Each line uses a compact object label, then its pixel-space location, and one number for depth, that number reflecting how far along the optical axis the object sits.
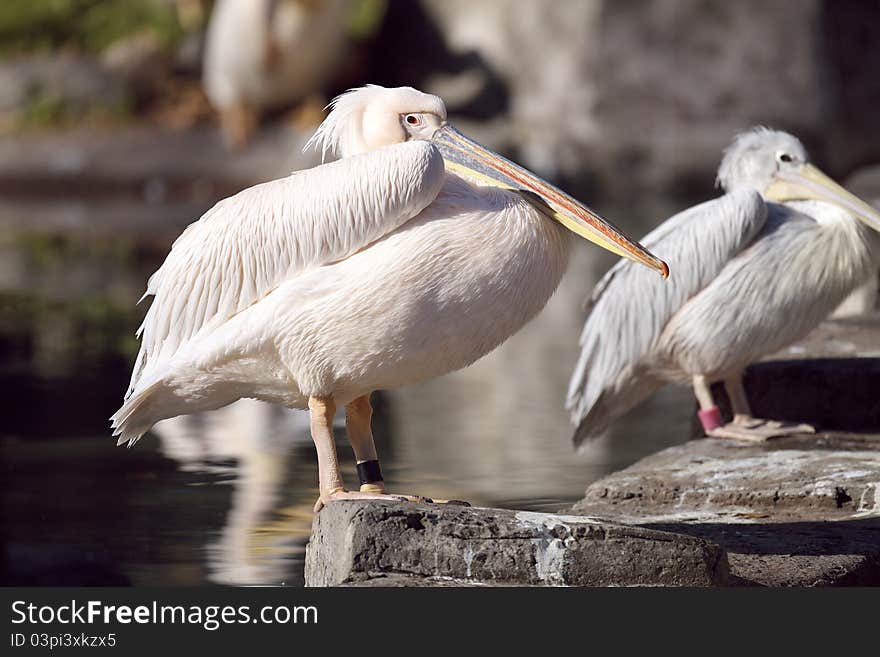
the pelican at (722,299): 10.91
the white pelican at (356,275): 7.81
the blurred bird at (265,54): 32.28
